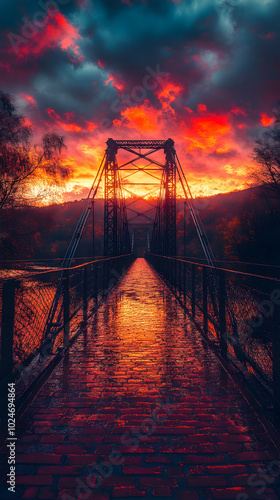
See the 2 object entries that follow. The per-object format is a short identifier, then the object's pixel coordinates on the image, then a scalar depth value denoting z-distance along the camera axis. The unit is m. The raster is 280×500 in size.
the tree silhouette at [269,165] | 18.17
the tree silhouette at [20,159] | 12.34
